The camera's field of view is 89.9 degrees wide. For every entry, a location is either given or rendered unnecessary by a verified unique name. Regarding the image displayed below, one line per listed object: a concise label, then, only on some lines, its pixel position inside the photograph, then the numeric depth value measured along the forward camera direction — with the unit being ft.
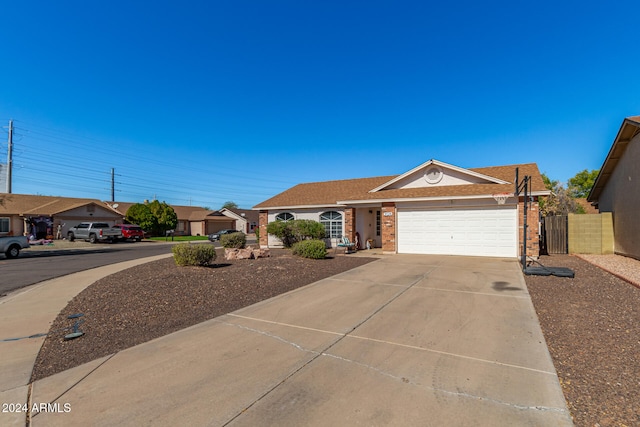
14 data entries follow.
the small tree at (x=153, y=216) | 122.93
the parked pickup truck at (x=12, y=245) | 56.18
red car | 106.52
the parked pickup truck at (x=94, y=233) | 97.60
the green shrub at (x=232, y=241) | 59.62
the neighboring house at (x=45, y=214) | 103.09
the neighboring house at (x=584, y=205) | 108.78
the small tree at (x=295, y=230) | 61.77
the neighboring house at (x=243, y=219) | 169.07
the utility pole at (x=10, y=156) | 120.57
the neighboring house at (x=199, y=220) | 159.74
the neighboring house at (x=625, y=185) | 41.46
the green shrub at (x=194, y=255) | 36.47
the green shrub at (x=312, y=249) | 44.45
